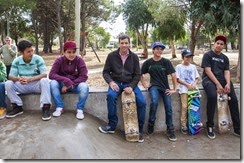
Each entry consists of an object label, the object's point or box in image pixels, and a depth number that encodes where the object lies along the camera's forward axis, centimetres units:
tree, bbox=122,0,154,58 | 1972
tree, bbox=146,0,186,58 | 1460
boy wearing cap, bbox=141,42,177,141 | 464
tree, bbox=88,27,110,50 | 6181
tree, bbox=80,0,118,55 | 2391
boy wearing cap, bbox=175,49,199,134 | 484
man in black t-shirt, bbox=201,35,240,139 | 469
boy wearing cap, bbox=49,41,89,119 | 458
